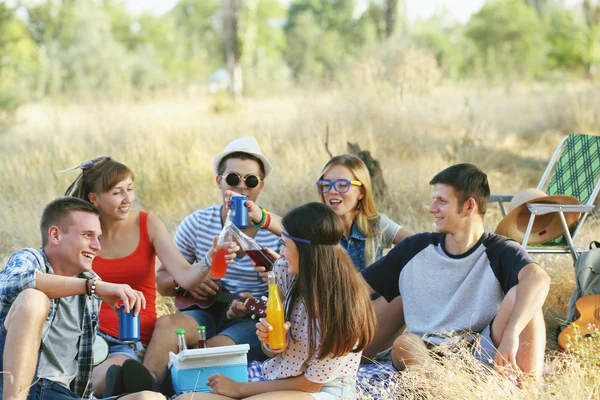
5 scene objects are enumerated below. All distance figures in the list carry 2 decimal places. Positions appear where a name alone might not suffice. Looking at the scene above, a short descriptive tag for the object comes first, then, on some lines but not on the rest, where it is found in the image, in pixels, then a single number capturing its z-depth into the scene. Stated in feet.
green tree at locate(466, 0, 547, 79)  101.40
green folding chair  18.25
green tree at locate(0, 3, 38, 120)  51.78
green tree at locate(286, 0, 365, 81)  128.33
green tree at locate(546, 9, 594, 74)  85.46
